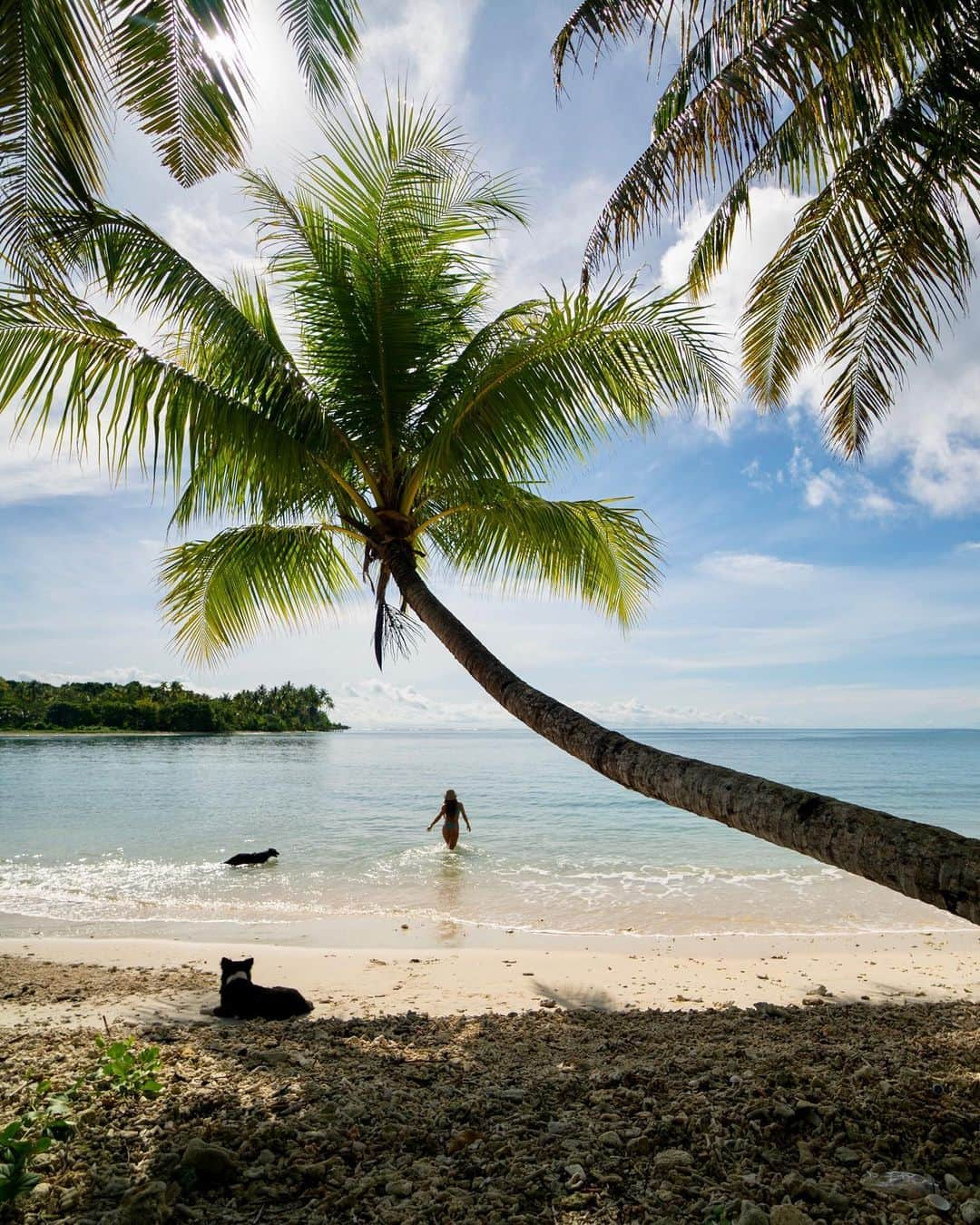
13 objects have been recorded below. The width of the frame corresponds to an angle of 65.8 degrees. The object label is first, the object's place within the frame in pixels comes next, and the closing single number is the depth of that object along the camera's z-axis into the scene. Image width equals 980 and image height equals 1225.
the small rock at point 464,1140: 2.65
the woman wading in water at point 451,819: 14.39
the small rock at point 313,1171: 2.45
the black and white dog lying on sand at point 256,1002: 5.08
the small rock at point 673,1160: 2.49
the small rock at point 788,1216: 2.11
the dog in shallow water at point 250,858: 13.18
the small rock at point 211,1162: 2.43
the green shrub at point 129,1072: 3.01
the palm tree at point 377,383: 5.32
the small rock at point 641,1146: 2.60
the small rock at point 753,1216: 2.12
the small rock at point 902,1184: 2.30
